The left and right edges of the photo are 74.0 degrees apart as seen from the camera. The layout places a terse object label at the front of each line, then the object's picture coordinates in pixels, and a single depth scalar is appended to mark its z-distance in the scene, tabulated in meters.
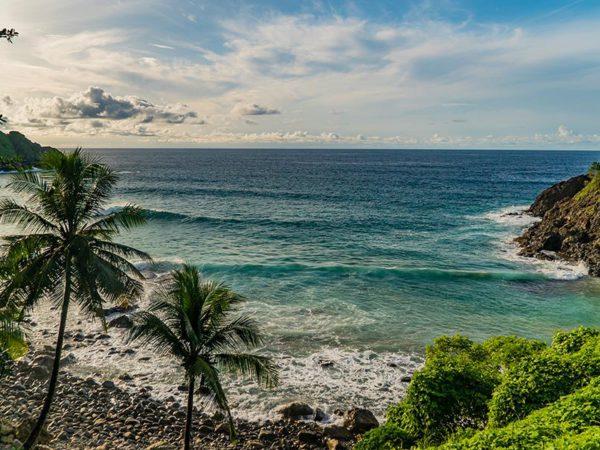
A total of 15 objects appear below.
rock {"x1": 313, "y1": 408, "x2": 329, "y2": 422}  18.94
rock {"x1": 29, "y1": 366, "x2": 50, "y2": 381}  21.12
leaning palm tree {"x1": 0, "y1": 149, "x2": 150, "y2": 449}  13.41
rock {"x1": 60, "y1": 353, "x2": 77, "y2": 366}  22.89
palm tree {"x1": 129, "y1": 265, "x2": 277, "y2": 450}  13.38
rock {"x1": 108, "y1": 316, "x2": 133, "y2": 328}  27.54
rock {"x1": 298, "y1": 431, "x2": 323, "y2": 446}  17.45
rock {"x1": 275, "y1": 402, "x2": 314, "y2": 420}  19.02
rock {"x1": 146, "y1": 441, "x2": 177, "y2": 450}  16.02
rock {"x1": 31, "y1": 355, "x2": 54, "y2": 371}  21.84
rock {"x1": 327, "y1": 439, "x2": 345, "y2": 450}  16.78
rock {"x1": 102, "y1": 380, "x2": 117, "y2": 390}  20.80
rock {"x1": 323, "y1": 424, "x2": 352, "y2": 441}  17.59
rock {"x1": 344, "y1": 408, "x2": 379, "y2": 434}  17.94
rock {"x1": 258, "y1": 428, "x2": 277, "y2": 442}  17.62
